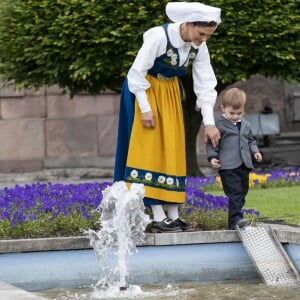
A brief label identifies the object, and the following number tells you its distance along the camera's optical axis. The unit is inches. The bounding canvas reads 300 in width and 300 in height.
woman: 376.6
